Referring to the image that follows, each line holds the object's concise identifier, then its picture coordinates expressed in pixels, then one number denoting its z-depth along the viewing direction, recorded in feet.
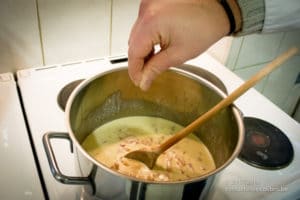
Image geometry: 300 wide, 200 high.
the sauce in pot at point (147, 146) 1.69
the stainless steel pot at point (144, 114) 1.17
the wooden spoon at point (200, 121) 1.54
